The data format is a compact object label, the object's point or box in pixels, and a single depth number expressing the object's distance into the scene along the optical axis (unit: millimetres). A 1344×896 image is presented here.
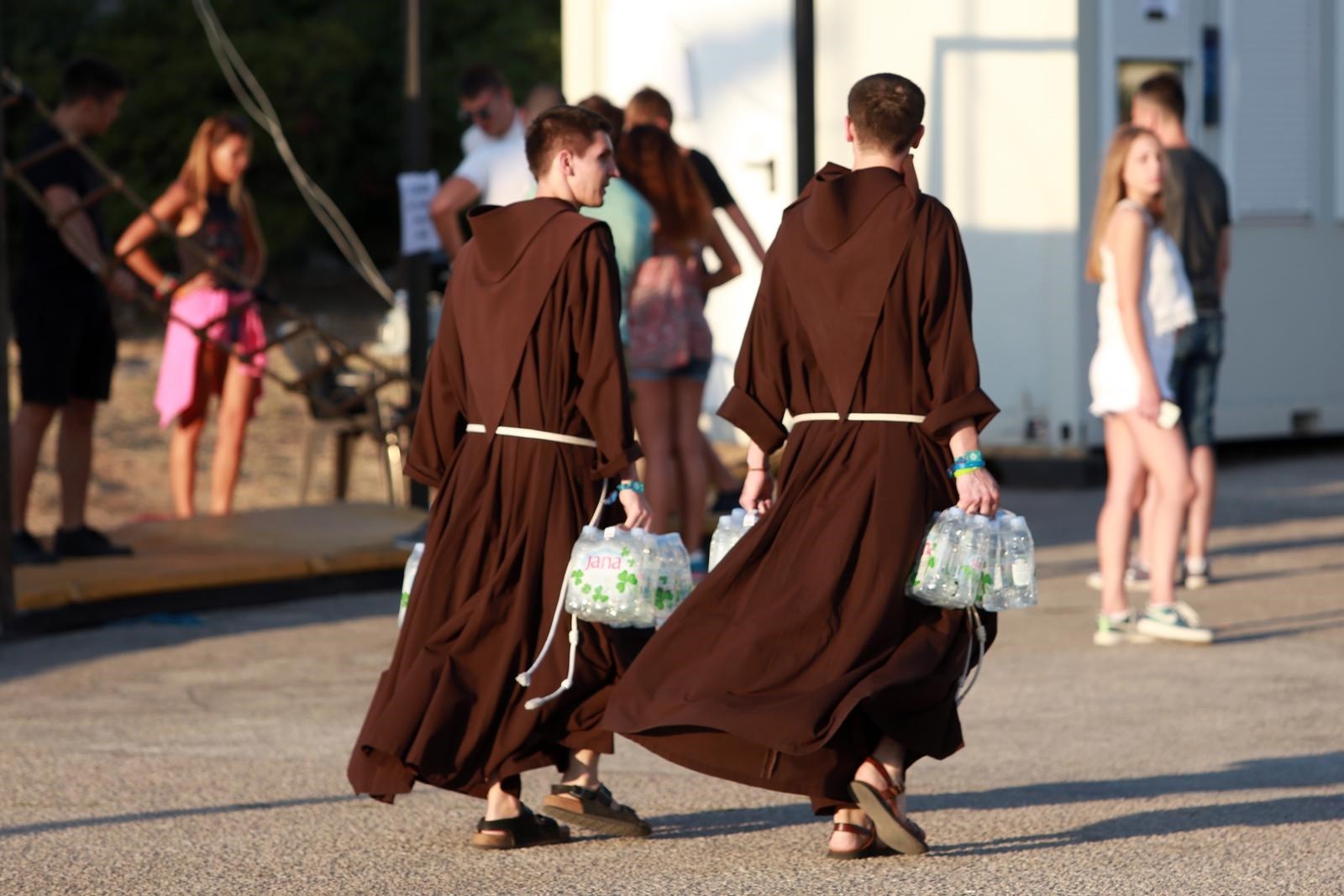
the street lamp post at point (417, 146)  20953
